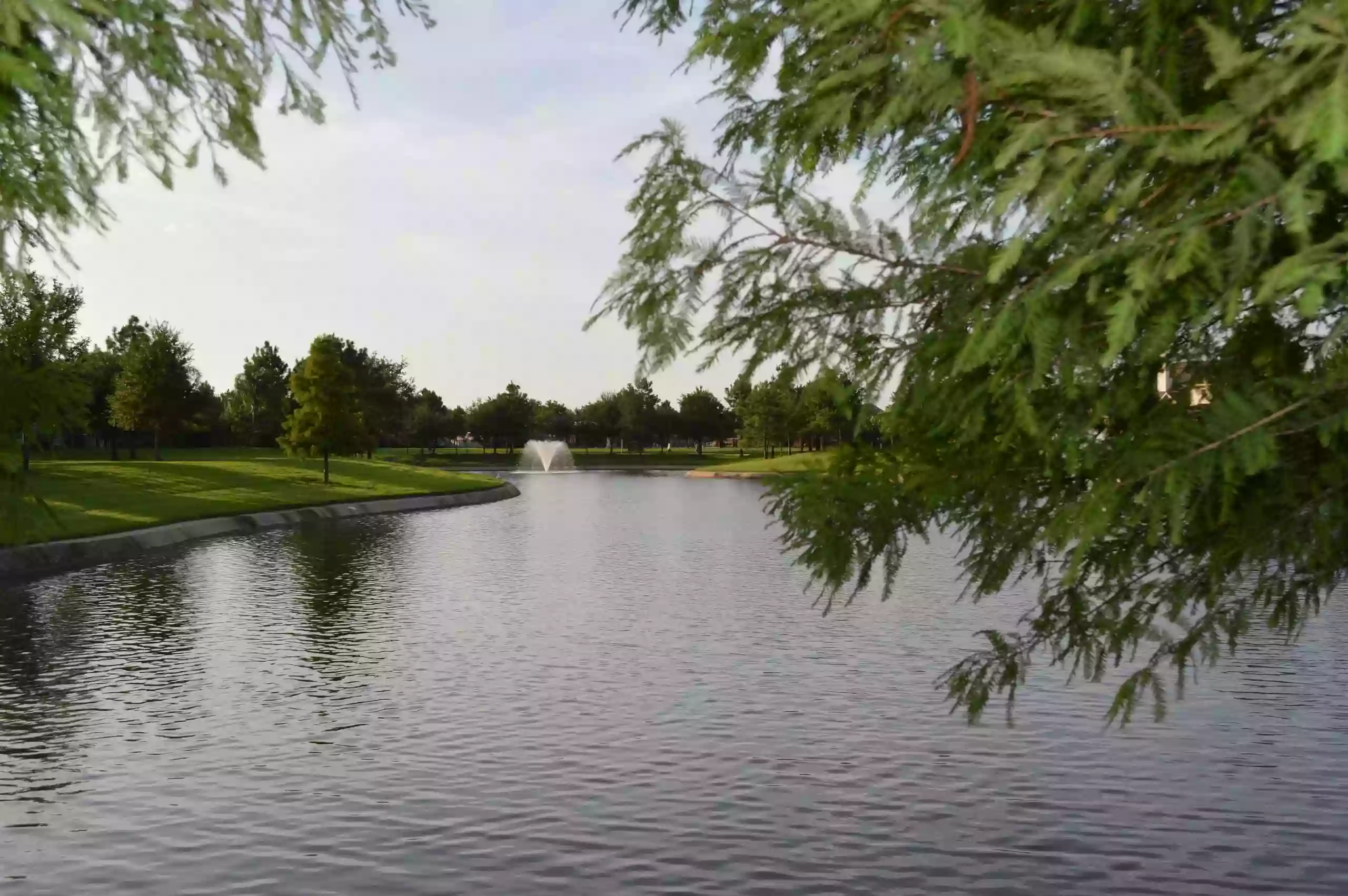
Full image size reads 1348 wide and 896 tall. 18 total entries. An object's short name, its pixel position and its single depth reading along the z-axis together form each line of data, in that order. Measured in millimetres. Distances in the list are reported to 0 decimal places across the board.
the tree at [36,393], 7414
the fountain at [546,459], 96375
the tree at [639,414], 141250
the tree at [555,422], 150000
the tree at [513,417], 131750
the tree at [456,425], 131250
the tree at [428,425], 126625
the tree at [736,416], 112000
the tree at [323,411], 52562
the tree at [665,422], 142875
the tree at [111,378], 74000
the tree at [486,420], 131625
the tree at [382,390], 106562
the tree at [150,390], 65688
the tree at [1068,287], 4195
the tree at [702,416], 141500
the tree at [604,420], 145875
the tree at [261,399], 110750
